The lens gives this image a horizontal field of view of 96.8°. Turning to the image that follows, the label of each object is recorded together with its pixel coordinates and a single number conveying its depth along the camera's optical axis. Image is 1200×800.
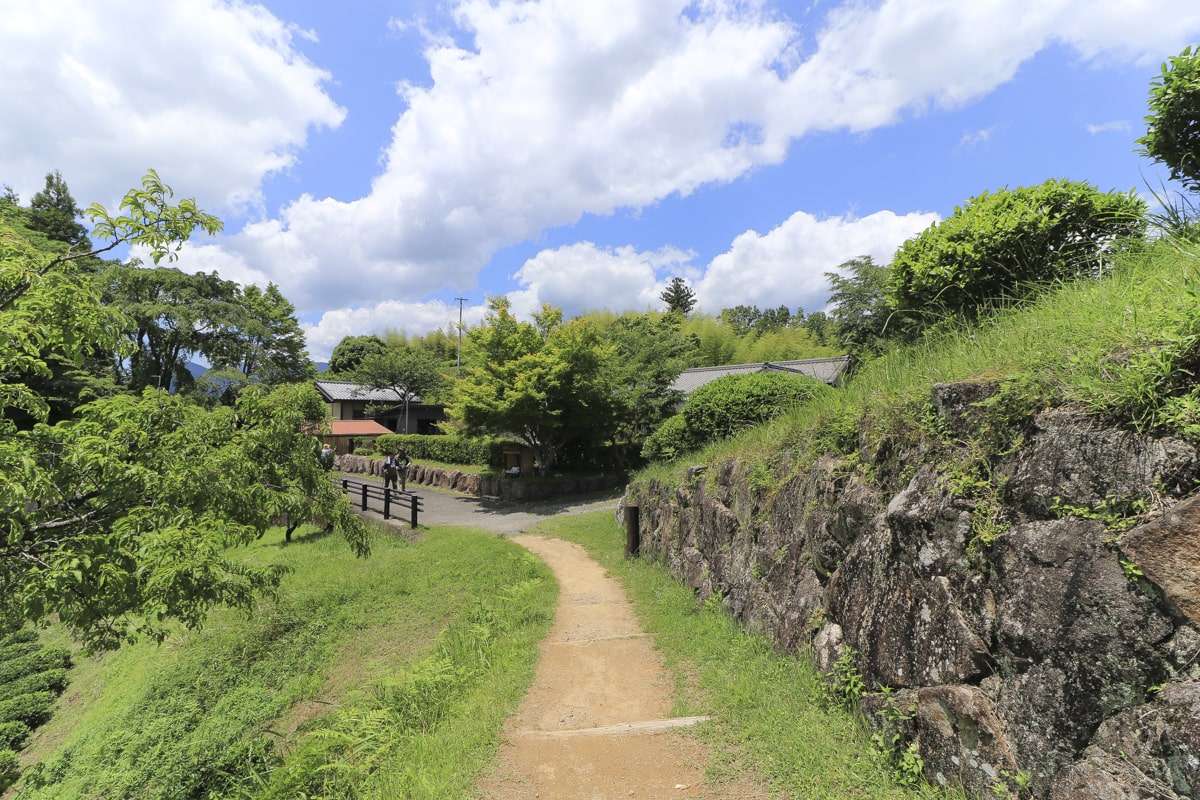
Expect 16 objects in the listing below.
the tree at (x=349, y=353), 48.66
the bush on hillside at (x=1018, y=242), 4.22
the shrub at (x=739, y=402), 8.33
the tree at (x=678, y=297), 53.59
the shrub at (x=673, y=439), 10.40
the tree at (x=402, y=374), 34.19
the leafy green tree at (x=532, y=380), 16.08
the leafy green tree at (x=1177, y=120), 3.26
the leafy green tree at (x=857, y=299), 15.82
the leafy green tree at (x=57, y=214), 25.45
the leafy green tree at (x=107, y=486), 3.56
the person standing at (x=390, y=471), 18.69
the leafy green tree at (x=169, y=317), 24.16
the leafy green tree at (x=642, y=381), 18.12
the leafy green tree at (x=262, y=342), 27.14
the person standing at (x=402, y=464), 19.39
